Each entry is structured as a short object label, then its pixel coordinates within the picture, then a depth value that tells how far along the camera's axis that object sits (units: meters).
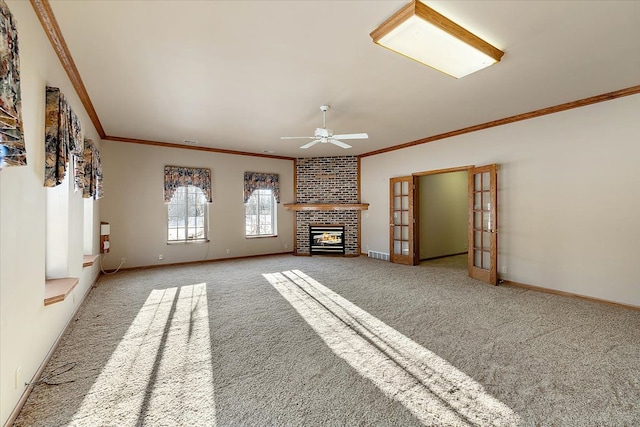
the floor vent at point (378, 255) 7.23
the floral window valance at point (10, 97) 1.47
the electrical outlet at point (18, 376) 1.88
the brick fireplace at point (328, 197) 7.93
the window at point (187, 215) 6.60
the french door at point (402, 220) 6.61
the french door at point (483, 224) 4.92
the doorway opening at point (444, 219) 5.08
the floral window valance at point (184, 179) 6.41
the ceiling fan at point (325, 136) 4.21
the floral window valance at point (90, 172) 3.83
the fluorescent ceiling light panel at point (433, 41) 2.27
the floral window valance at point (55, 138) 2.44
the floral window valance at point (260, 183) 7.47
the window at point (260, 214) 7.70
